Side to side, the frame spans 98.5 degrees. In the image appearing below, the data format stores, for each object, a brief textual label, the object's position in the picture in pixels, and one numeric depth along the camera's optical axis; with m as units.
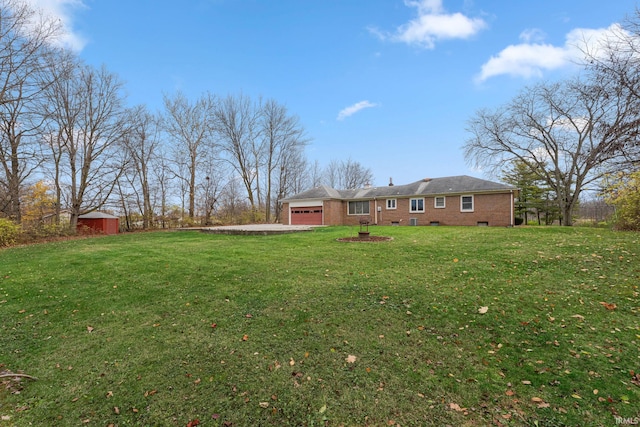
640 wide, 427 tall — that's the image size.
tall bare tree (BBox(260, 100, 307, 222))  30.83
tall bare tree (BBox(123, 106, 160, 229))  21.11
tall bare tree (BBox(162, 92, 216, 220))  25.17
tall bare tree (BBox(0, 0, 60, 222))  11.36
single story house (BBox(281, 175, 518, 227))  17.84
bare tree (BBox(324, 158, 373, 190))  40.81
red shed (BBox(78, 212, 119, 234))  18.78
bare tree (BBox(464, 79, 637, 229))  19.86
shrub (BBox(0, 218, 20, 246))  12.15
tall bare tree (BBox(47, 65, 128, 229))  16.69
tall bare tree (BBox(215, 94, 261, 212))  29.86
